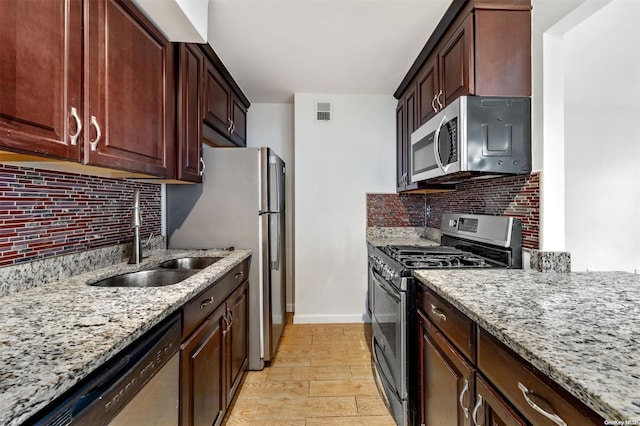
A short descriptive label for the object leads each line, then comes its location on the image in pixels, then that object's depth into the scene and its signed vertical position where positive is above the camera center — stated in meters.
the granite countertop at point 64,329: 0.55 -0.32
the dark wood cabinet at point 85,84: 0.83 +0.46
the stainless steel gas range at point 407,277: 1.53 -0.38
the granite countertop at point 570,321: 0.54 -0.31
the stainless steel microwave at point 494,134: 1.52 +0.40
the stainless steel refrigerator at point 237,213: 2.14 -0.01
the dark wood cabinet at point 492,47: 1.52 +0.87
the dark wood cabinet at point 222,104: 2.15 +0.93
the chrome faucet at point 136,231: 1.70 -0.11
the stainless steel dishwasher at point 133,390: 0.63 -0.46
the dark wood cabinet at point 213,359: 1.19 -0.73
